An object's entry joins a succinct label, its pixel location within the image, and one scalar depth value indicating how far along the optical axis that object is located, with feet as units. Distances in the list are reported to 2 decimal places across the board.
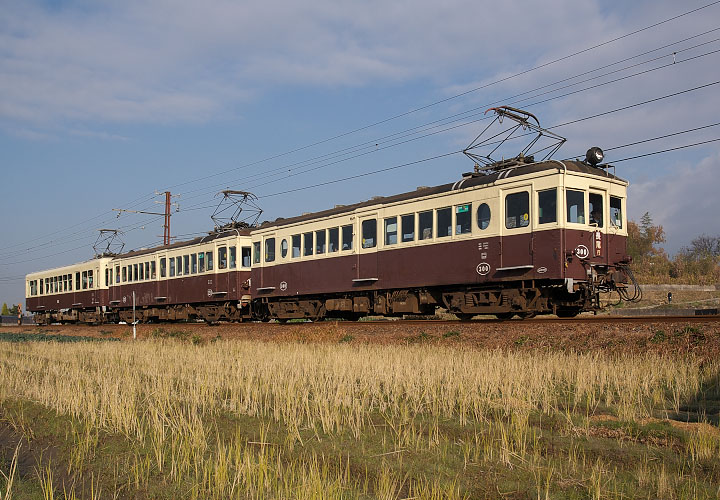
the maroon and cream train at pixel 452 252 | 52.34
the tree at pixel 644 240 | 239.50
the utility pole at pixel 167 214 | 153.79
